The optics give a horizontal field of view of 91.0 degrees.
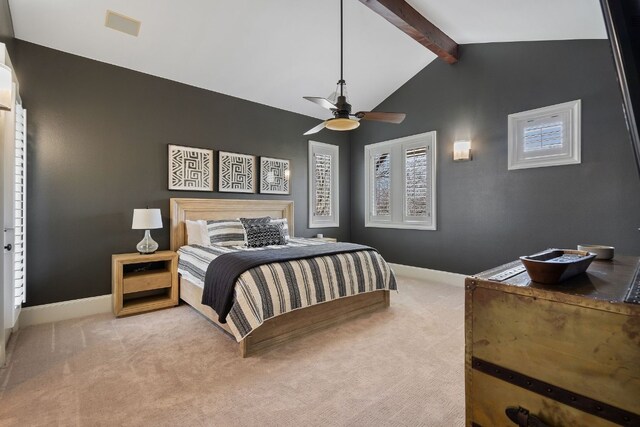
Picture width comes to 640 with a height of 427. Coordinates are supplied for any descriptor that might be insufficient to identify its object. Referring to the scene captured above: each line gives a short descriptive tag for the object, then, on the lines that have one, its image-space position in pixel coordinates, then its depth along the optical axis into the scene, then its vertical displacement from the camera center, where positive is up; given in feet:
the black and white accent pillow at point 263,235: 12.94 -1.06
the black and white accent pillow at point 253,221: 13.53 -0.48
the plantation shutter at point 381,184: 18.26 +1.54
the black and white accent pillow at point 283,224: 14.40 -0.65
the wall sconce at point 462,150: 14.52 +2.81
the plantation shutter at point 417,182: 16.43 +1.51
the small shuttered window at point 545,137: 11.73 +2.95
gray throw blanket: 8.42 -1.63
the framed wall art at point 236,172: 14.98 +1.86
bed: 8.68 -3.01
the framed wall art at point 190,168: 13.52 +1.84
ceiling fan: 10.07 +3.23
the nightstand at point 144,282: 11.05 -2.64
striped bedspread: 8.19 -2.18
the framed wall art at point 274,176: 16.43 +1.85
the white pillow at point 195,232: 13.32 -0.94
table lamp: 11.54 -0.53
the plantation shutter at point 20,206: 8.91 +0.09
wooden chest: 2.97 -1.48
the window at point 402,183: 16.30 +1.56
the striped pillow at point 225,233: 12.98 -0.96
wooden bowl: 3.56 -0.68
